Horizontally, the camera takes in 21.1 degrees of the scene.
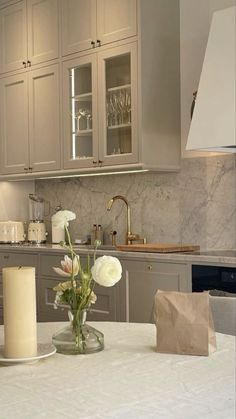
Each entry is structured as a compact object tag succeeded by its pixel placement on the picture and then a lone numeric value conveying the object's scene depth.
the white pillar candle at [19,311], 1.51
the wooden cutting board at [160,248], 3.64
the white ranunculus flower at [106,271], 1.57
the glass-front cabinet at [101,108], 3.89
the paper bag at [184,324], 1.60
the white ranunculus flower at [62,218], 1.72
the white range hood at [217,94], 2.37
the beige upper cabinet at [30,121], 4.48
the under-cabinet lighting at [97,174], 3.97
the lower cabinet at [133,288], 3.50
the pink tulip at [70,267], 1.65
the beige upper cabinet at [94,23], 3.88
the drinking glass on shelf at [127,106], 3.90
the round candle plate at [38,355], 1.51
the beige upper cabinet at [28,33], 4.49
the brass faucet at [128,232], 4.17
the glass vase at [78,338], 1.64
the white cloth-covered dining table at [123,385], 1.19
